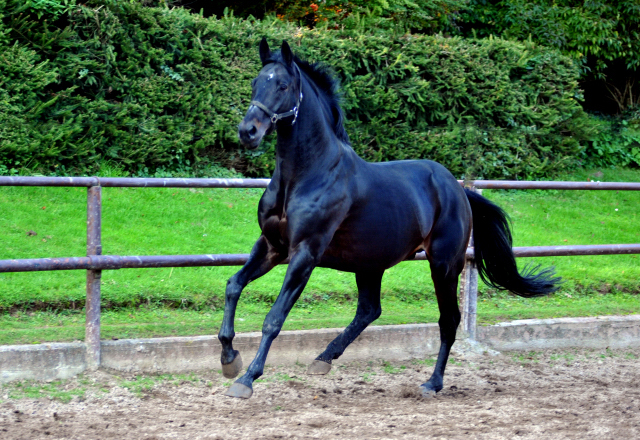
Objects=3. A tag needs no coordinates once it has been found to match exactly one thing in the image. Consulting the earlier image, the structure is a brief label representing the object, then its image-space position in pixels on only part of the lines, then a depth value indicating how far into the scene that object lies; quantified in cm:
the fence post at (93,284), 882
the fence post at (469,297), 1112
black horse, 752
